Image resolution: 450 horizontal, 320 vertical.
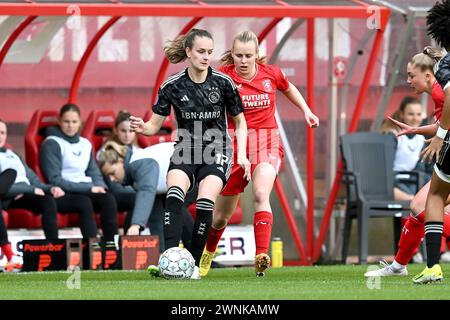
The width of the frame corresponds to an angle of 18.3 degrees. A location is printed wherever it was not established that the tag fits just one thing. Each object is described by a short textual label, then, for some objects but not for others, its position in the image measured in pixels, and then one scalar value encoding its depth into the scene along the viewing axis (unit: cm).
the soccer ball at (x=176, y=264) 1051
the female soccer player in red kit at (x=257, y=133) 1148
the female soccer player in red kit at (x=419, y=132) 1058
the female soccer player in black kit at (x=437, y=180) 970
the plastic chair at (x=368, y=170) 1605
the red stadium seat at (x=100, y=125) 1608
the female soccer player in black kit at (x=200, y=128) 1074
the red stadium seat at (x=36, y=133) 1533
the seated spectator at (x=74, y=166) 1487
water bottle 1557
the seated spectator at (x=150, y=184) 1466
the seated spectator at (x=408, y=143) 1623
